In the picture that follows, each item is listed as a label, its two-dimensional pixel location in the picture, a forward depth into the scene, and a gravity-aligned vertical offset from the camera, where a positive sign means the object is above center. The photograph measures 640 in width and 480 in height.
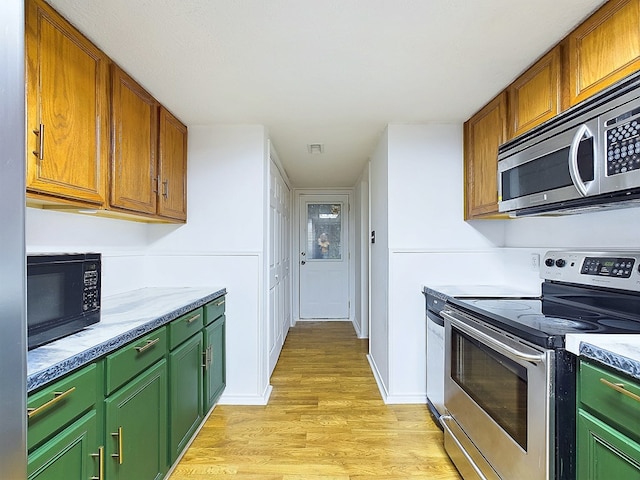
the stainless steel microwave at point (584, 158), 1.23 +0.34
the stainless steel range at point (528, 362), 1.20 -0.47
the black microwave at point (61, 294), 1.18 -0.18
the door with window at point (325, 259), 5.73 -0.24
